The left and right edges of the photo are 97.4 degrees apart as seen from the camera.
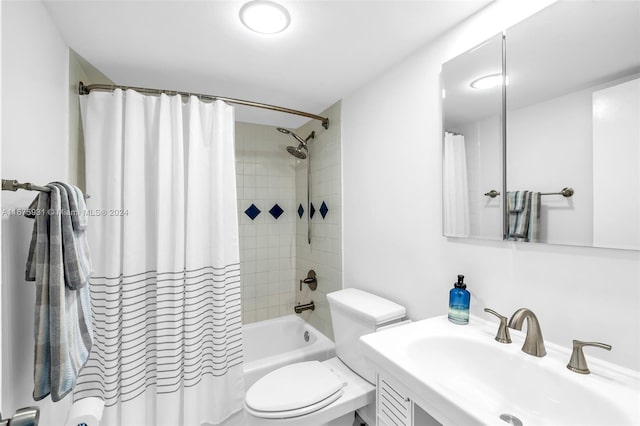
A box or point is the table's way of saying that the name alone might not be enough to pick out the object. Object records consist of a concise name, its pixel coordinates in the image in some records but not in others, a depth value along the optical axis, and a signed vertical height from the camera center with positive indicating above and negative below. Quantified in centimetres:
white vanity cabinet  94 -69
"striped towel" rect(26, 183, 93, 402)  88 -24
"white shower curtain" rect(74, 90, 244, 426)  145 -26
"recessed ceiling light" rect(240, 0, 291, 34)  113 +84
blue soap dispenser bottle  116 -37
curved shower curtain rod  149 +70
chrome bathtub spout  241 -80
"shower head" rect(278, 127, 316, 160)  238 +56
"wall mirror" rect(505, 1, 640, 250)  81 +29
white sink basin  73 -50
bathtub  209 -106
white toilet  130 -88
